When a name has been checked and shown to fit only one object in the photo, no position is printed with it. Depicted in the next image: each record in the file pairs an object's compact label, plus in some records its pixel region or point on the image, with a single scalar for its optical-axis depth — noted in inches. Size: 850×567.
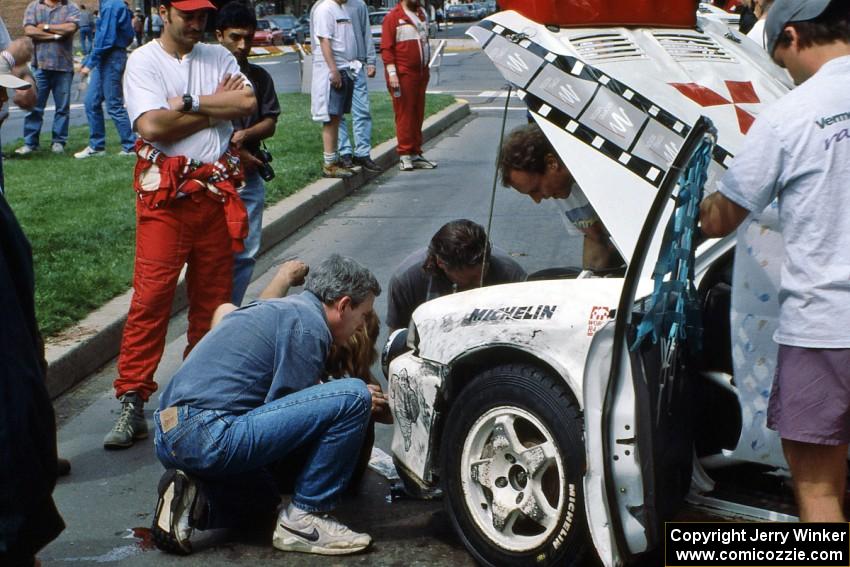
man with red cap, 210.7
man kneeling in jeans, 163.5
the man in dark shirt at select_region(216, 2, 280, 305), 249.4
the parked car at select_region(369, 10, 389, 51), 1615.4
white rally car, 133.9
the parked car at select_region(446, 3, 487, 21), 2783.0
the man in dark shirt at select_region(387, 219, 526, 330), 198.2
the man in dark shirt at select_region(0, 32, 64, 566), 115.0
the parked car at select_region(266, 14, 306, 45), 1925.8
